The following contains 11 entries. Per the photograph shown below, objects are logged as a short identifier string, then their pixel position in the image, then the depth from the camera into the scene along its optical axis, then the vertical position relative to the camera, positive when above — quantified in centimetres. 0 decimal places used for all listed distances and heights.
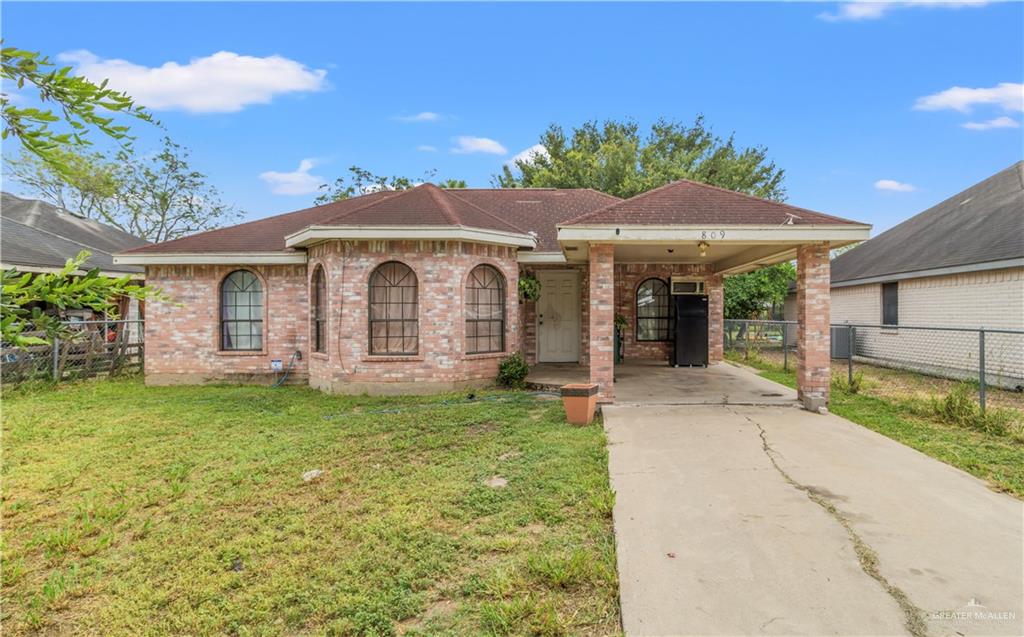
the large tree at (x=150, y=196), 2605 +691
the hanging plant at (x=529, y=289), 1036 +56
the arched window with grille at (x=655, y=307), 1216 +18
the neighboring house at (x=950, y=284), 985 +73
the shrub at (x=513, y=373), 922 -112
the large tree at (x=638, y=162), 2241 +782
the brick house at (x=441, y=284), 711 +64
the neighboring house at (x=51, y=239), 1273 +270
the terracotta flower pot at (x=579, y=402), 641 -117
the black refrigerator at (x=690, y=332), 1141 -42
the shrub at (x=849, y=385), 916 -138
